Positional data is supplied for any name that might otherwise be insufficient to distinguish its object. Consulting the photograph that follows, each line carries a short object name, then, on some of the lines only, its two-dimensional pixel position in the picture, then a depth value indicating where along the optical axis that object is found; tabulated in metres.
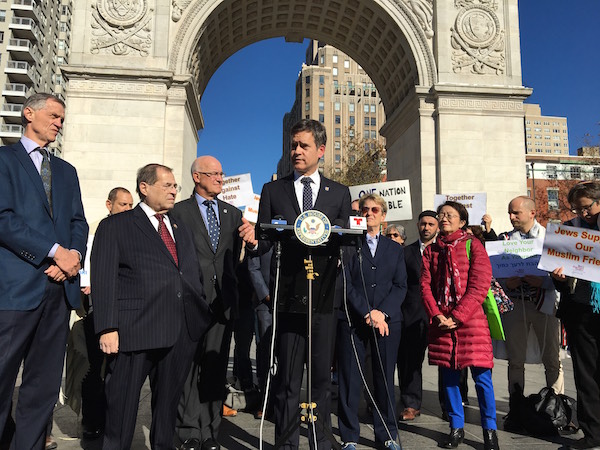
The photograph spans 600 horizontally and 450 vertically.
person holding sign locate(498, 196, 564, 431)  5.11
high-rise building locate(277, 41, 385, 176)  86.06
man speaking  3.21
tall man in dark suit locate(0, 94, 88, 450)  3.11
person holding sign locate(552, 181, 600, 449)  4.25
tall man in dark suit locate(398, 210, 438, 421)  5.61
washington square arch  14.67
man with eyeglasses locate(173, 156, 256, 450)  4.24
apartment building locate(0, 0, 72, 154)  44.69
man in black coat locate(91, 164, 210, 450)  3.22
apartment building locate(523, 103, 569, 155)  170.12
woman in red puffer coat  4.22
